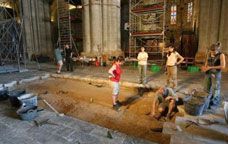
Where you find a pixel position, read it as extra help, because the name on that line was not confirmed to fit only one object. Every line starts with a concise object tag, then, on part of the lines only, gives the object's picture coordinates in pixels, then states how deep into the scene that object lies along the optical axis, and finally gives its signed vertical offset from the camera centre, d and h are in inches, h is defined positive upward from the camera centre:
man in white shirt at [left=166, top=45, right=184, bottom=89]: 239.0 -22.2
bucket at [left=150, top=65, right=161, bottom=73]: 398.9 -42.8
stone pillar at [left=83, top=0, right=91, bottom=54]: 502.3 +65.8
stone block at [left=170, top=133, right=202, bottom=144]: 124.5 -64.2
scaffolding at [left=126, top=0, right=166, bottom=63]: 477.4 +86.3
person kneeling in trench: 194.2 -58.9
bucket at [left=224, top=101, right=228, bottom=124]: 141.9 -47.5
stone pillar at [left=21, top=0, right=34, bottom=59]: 601.7 +81.6
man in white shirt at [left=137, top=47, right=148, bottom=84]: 275.6 -23.6
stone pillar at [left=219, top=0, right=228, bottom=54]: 363.3 +48.1
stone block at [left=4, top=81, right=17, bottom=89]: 294.5 -56.4
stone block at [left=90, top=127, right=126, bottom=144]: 127.5 -64.3
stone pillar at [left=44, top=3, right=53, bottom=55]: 658.8 +81.0
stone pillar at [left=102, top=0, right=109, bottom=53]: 503.9 +75.3
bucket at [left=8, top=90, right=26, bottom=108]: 200.4 -55.1
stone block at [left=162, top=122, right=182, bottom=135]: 144.7 -66.4
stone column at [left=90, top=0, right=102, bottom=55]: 492.5 +68.1
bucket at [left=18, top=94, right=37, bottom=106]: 184.1 -51.2
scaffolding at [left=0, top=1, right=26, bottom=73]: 411.2 +17.5
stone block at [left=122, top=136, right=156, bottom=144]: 125.4 -64.9
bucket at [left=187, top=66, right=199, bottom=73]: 382.6 -41.6
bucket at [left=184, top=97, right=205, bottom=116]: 162.4 -53.1
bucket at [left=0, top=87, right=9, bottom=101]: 233.3 -57.4
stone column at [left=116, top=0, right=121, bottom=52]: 534.7 +94.8
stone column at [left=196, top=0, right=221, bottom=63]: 378.0 +54.0
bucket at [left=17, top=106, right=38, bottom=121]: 160.1 -56.7
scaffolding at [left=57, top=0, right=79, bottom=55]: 573.4 +91.1
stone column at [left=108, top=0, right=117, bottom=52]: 518.7 +69.6
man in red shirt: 204.8 -28.8
